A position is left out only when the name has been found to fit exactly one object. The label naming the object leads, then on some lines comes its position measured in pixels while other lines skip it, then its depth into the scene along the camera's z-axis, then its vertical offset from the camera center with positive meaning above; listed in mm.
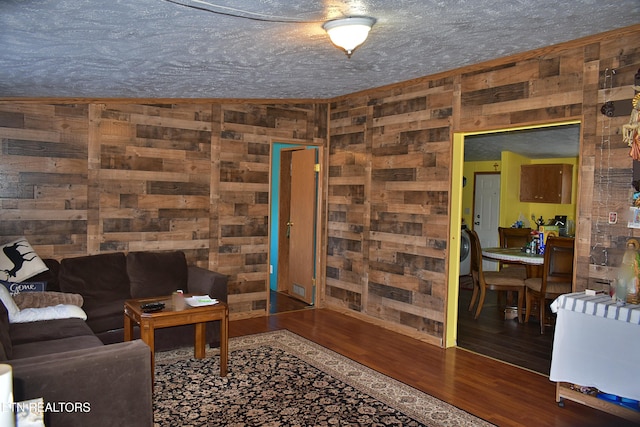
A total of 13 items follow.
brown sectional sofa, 2322 -926
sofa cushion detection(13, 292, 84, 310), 3947 -911
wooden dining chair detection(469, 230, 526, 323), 5852 -963
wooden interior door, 6504 -433
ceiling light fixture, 2943 +968
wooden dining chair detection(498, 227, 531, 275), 6867 -527
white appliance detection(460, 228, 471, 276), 8773 -1025
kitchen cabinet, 8209 +272
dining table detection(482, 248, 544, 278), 5594 -672
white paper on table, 3895 -876
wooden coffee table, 3570 -947
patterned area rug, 3213 -1437
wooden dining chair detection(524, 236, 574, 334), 5130 -727
